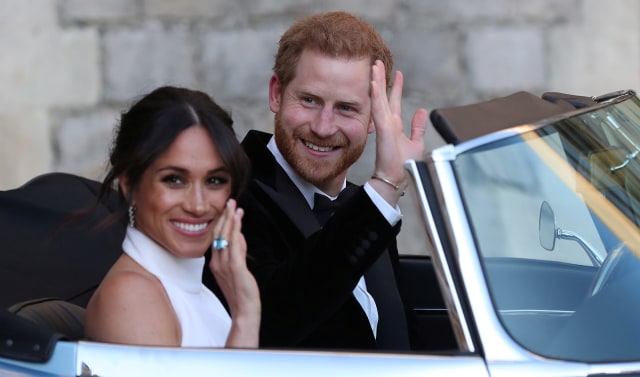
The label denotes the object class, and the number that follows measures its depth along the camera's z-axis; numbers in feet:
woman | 17.46
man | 17.69
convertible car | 15.39
